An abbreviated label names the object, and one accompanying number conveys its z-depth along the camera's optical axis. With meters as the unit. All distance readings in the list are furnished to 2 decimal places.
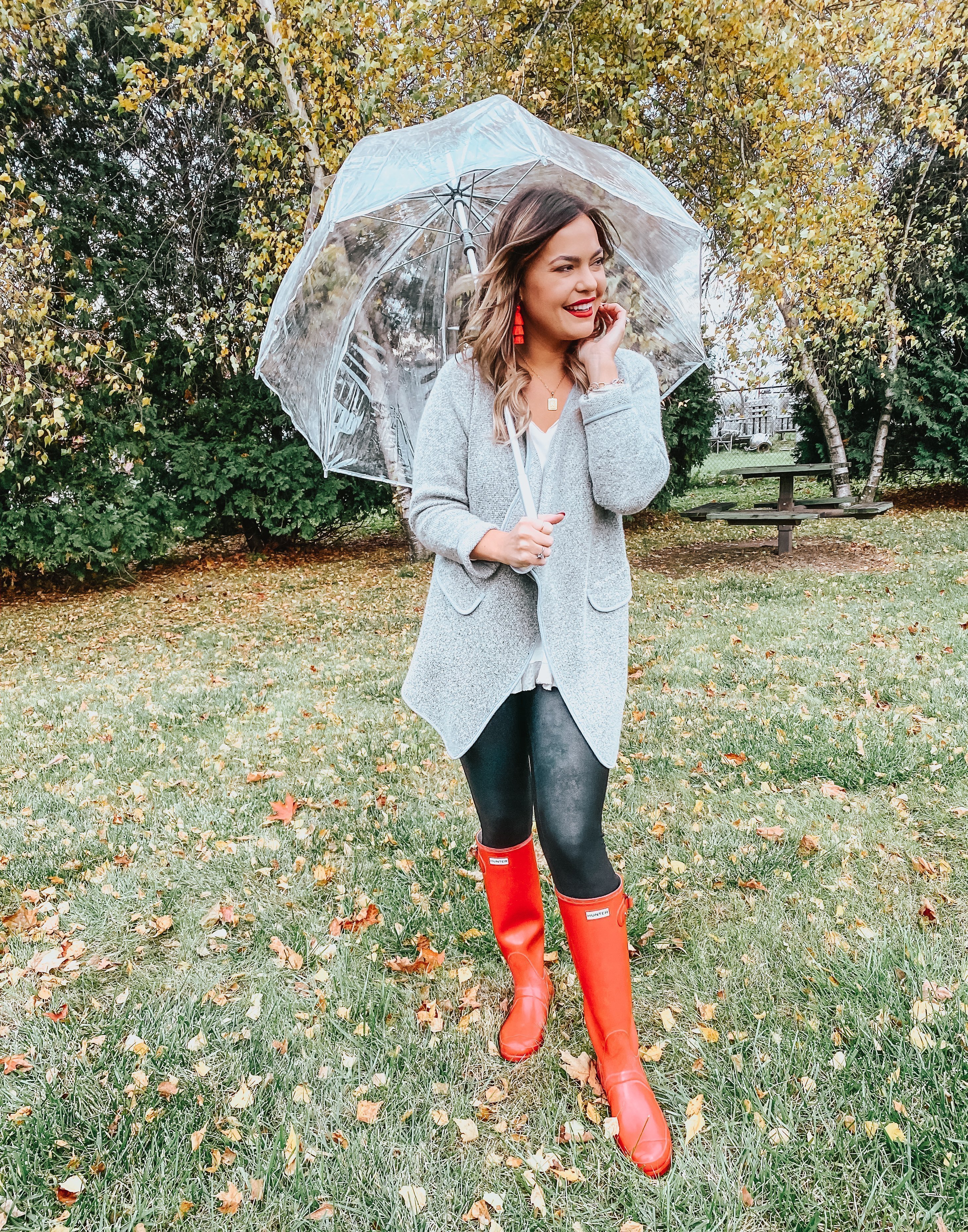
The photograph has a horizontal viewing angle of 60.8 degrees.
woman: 1.78
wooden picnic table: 8.98
